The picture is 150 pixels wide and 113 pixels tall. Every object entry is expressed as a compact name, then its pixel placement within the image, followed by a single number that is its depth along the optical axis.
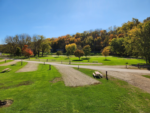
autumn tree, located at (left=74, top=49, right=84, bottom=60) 49.99
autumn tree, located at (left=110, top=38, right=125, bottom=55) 69.00
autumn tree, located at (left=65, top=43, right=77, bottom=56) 65.18
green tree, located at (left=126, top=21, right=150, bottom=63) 29.19
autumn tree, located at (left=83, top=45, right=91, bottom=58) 56.03
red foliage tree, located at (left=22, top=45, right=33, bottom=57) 56.33
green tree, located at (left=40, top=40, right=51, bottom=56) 72.47
